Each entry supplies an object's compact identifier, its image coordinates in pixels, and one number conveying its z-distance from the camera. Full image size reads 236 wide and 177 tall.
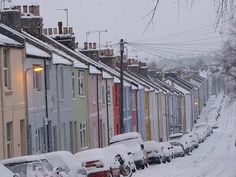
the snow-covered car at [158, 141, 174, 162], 44.50
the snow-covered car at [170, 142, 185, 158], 55.10
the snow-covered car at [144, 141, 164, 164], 42.75
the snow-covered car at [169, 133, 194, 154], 62.10
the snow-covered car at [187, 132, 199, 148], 69.81
